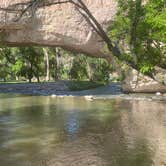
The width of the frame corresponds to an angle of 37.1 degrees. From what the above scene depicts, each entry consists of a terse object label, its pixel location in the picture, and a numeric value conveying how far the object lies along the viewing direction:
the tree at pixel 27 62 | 27.94
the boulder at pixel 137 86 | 19.07
